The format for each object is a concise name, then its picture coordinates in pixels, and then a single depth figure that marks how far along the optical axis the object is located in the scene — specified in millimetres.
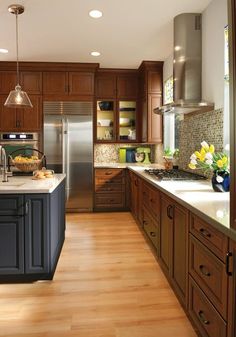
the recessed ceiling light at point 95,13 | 3238
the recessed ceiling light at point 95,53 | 4664
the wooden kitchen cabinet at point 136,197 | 4146
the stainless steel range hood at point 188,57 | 3384
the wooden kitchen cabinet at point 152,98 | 5211
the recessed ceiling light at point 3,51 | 4543
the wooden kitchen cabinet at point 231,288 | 1312
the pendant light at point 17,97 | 3082
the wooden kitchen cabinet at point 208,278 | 1432
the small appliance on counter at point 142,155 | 5883
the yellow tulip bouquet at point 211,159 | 2400
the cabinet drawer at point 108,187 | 5395
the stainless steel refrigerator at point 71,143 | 5227
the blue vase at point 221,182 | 2338
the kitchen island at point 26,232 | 2508
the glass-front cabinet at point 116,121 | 5742
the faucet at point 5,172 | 2955
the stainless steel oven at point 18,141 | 5227
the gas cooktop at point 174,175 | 3099
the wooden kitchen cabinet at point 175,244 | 2043
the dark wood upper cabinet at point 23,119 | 5270
